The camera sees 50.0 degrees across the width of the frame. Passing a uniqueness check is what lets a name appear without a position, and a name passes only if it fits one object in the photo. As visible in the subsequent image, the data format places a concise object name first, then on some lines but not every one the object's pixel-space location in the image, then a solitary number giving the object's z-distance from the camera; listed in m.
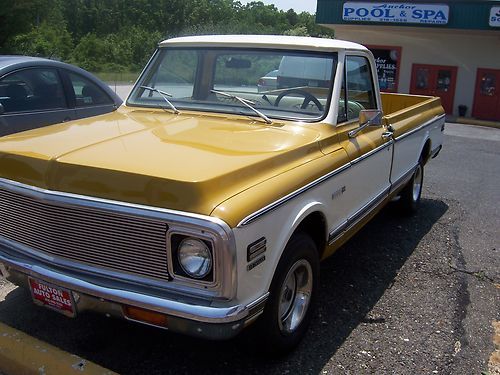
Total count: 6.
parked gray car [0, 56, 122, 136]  5.55
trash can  19.36
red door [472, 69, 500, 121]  19.12
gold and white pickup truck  2.56
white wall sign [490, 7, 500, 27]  17.48
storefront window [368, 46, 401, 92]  20.67
